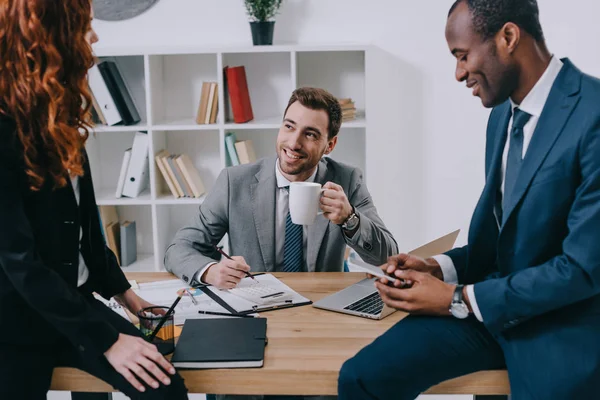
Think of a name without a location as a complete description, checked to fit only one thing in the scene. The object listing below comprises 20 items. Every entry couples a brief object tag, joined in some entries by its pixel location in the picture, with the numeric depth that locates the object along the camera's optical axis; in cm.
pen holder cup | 152
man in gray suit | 227
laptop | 168
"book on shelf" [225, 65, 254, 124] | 362
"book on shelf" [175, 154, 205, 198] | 375
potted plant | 355
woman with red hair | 135
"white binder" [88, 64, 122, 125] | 363
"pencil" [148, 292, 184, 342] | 150
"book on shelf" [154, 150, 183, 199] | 373
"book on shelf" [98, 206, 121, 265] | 384
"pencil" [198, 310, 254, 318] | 169
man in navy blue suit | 135
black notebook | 144
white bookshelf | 373
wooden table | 142
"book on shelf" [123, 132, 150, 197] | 374
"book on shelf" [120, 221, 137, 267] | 387
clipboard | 174
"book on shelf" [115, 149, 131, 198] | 376
